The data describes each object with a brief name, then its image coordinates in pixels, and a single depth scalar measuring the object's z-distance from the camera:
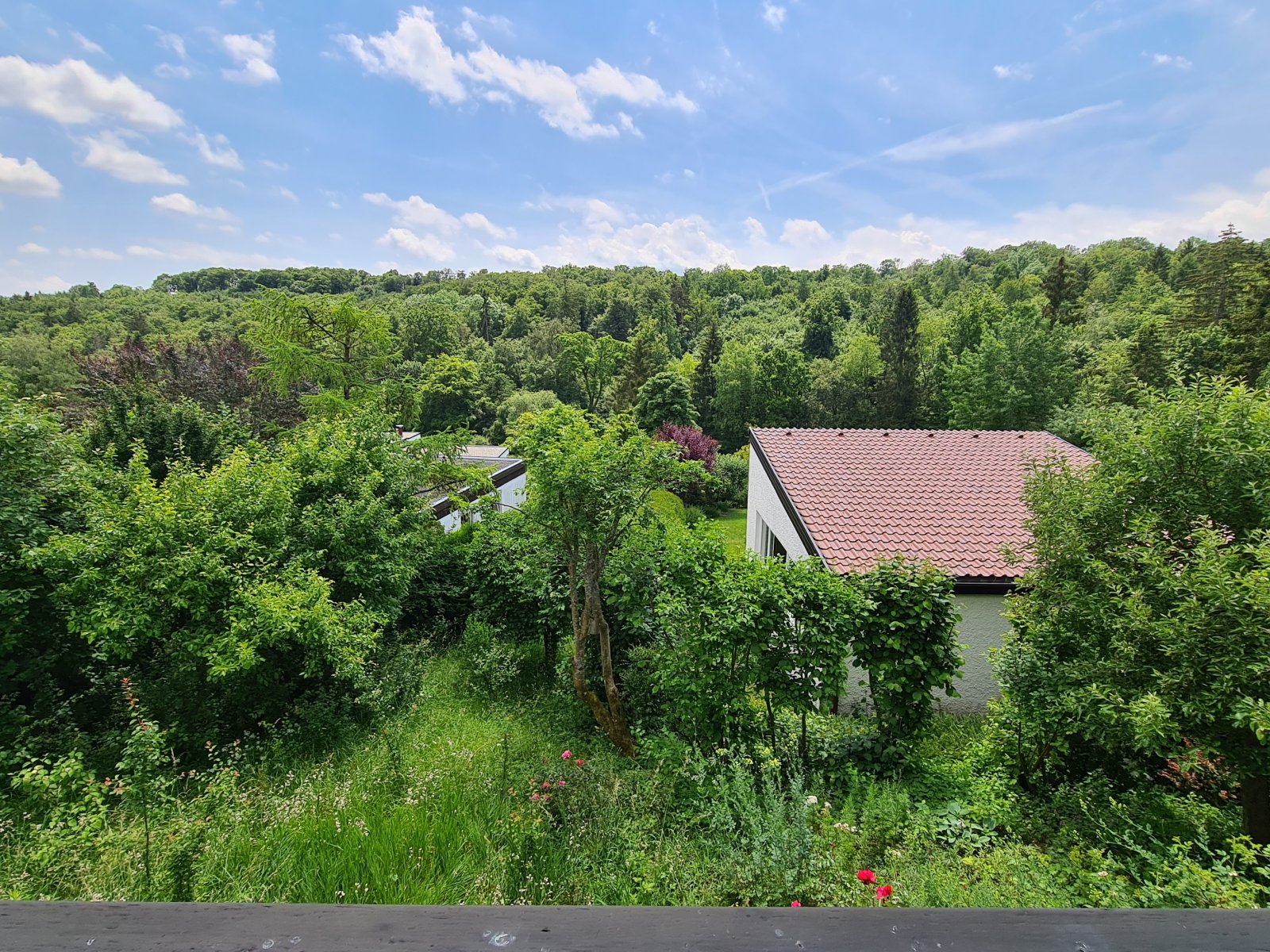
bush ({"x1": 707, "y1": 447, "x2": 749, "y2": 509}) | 31.89
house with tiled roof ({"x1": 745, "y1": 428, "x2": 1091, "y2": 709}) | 8.70
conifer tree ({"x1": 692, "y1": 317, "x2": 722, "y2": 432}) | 43.66
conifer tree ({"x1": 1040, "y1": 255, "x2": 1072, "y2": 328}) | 41.34
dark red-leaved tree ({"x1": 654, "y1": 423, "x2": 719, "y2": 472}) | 30.31
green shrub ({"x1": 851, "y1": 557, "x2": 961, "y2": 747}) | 5.99
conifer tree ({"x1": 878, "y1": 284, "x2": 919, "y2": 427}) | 36.28
